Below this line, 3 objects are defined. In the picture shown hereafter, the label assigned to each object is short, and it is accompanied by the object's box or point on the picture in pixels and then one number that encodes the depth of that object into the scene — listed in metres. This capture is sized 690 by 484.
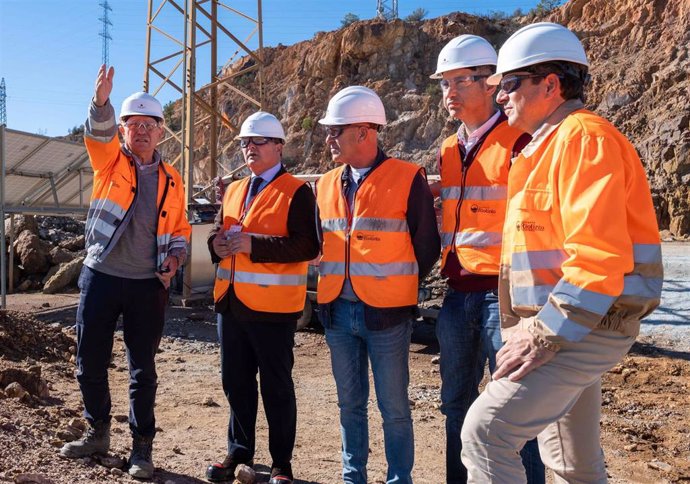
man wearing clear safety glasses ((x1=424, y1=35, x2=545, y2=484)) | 2.99
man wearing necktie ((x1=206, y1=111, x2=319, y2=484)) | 3.63
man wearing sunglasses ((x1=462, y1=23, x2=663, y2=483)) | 1.93
